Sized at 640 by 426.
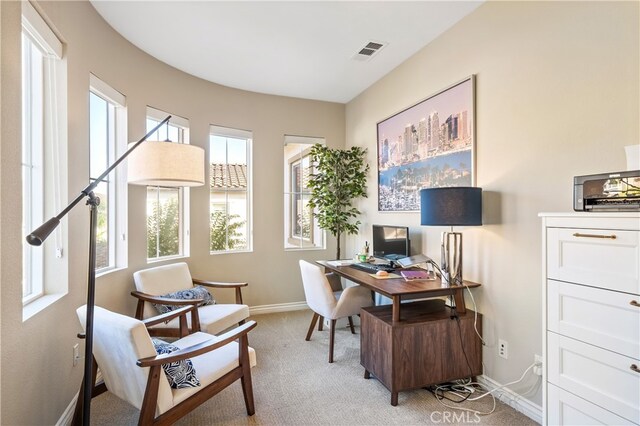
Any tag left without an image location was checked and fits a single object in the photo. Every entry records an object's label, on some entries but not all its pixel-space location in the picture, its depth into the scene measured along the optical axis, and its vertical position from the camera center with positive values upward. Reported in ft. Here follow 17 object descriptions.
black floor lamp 7.11 +1.09
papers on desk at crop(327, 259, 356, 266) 11.24 -1.84
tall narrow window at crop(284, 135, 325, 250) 14.37 +0.64
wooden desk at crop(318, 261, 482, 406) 7.20 -3.06
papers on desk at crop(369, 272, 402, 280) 8.78 -1.82
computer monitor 10.12 -1.01
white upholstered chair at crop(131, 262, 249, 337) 8.48 -2.52
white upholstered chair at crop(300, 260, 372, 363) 9.32 -2.62
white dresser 4.33 -1.59
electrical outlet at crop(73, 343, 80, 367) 6.92 -3.12
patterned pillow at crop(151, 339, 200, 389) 5.68 -2.94
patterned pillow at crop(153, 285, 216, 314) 9.02 -2.57
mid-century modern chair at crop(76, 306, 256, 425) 5.08 -2.82
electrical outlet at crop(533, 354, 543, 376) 6.47 -3.16
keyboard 9.80 -1.77
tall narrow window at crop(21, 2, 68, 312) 6.01 +1.12
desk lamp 7.30 +0.02
